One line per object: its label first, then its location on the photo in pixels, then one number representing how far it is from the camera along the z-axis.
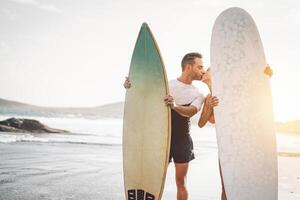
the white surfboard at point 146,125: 3.88
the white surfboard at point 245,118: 3.72
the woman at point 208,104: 3.78
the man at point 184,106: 3.70
